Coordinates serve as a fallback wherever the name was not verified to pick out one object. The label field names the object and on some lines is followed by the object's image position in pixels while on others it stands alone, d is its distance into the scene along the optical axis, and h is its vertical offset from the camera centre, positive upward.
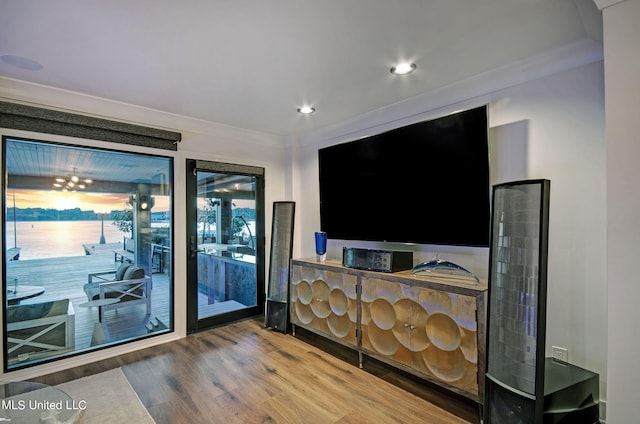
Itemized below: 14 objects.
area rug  2.05 -1.38
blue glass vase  3.36 -0.39
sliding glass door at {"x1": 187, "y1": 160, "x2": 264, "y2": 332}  3.53 -0.42
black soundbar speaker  2.60 -0.44
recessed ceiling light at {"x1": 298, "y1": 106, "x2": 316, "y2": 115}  3.07 +1.00
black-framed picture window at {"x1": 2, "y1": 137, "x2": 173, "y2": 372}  2.59 -0.38
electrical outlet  2.04 -0.95
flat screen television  2.24 +0.22
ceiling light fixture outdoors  2.80 +0.23
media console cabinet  2.03 -0.86
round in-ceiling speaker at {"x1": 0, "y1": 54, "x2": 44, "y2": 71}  2.06 +0.99
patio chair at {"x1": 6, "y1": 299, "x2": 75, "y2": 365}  2.58 -1.06
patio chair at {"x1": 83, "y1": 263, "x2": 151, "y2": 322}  3.02 -0.80
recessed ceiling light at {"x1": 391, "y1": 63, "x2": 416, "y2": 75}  2.23 +1.03
